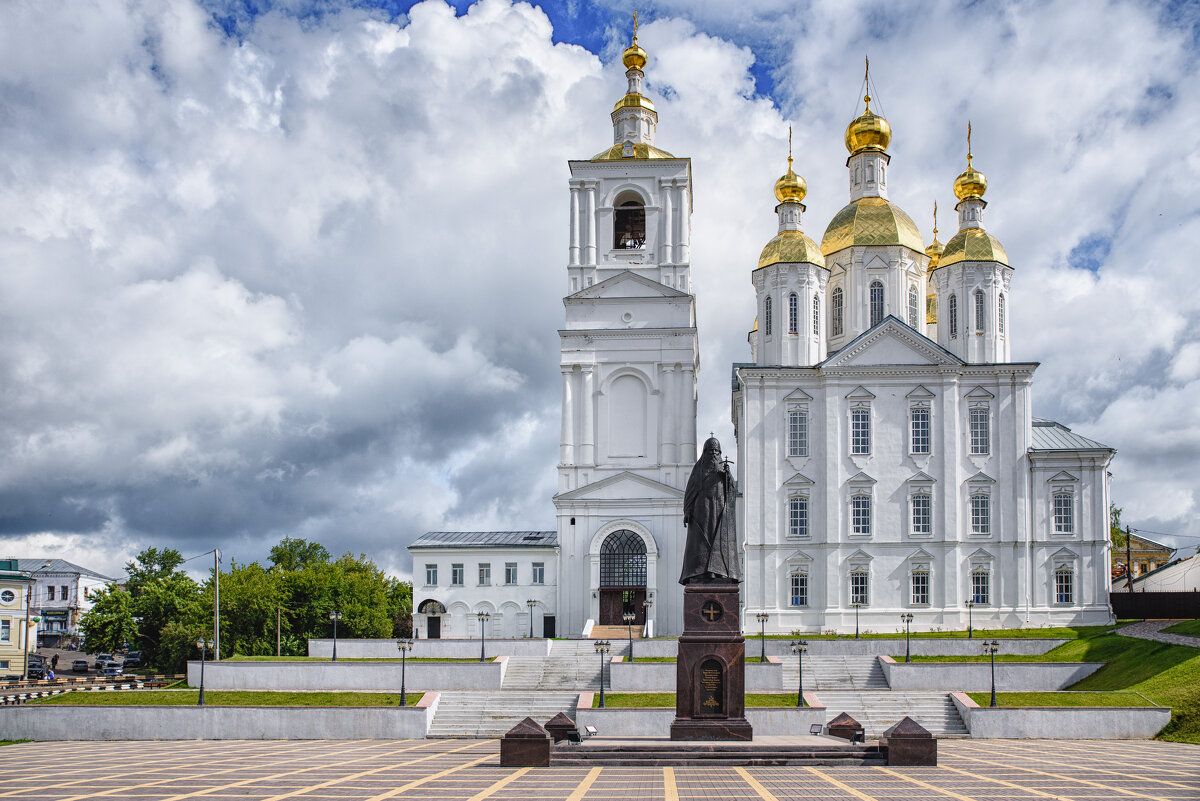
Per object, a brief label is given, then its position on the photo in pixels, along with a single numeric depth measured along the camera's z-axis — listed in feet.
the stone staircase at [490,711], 117.91
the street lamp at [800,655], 116.78
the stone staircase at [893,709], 114.42
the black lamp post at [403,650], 120.01
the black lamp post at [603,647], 122.46
